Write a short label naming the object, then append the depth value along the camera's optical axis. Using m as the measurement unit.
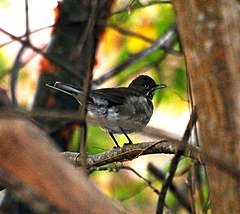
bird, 11.13
